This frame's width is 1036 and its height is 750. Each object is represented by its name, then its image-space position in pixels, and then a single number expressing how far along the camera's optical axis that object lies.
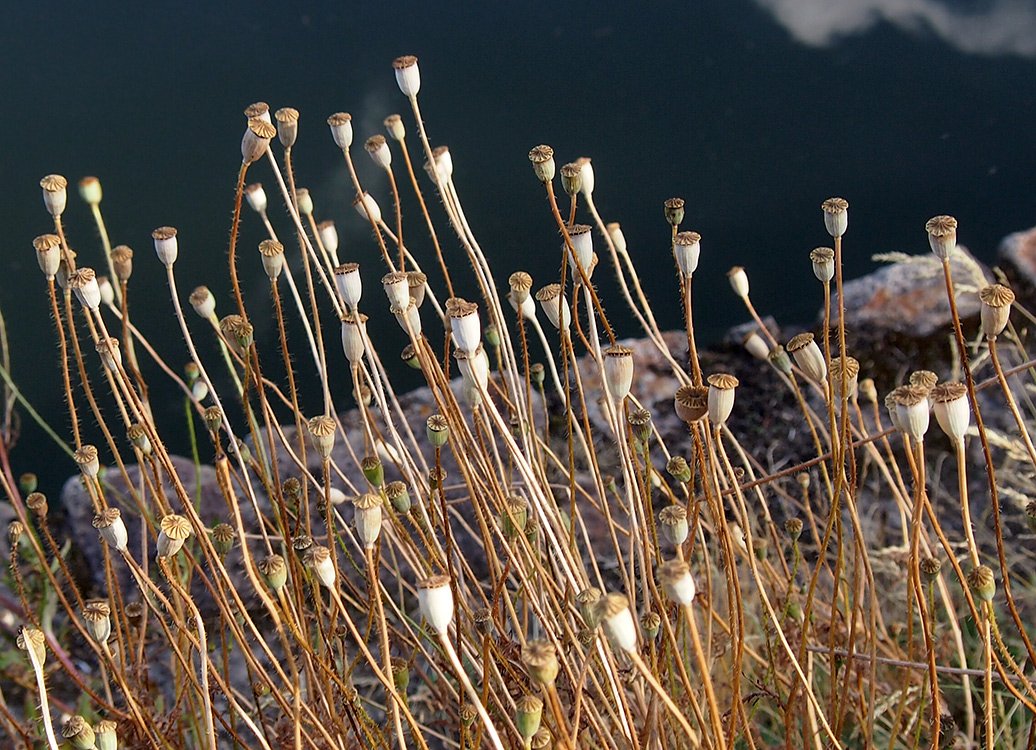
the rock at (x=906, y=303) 2.41
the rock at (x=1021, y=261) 2.51
